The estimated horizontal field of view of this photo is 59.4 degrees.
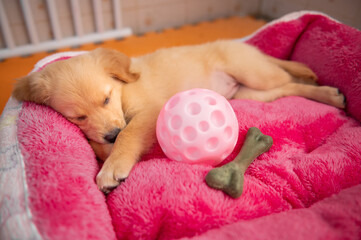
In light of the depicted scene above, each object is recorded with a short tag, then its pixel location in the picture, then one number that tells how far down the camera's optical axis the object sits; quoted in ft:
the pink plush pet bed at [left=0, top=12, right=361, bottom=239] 0.74
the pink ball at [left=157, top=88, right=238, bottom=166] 0.88
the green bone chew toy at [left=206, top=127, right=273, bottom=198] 0.84
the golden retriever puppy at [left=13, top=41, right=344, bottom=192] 1.06
